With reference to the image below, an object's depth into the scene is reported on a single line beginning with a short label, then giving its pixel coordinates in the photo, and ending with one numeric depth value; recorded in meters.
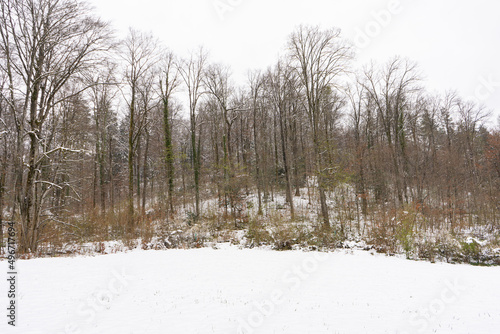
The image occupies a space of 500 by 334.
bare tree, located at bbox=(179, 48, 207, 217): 18.44
